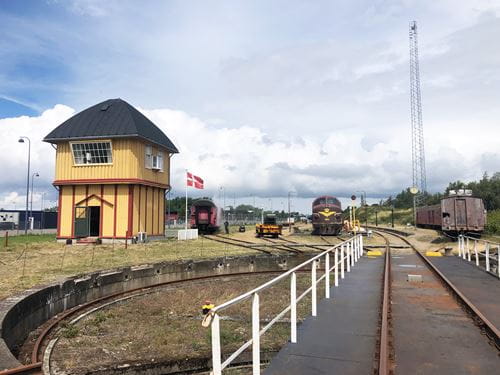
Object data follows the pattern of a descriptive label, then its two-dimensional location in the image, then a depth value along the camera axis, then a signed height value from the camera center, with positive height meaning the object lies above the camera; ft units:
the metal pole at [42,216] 208.19 -0.90
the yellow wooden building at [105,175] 84.79 +8.17
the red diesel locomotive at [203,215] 129.90 -0.11
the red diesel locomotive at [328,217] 115.75 -0.66
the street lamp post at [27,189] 128.51 +7.61
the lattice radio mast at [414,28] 199.52 +87.74
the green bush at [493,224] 110.63 -2.53
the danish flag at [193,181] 111.04 +8.94
